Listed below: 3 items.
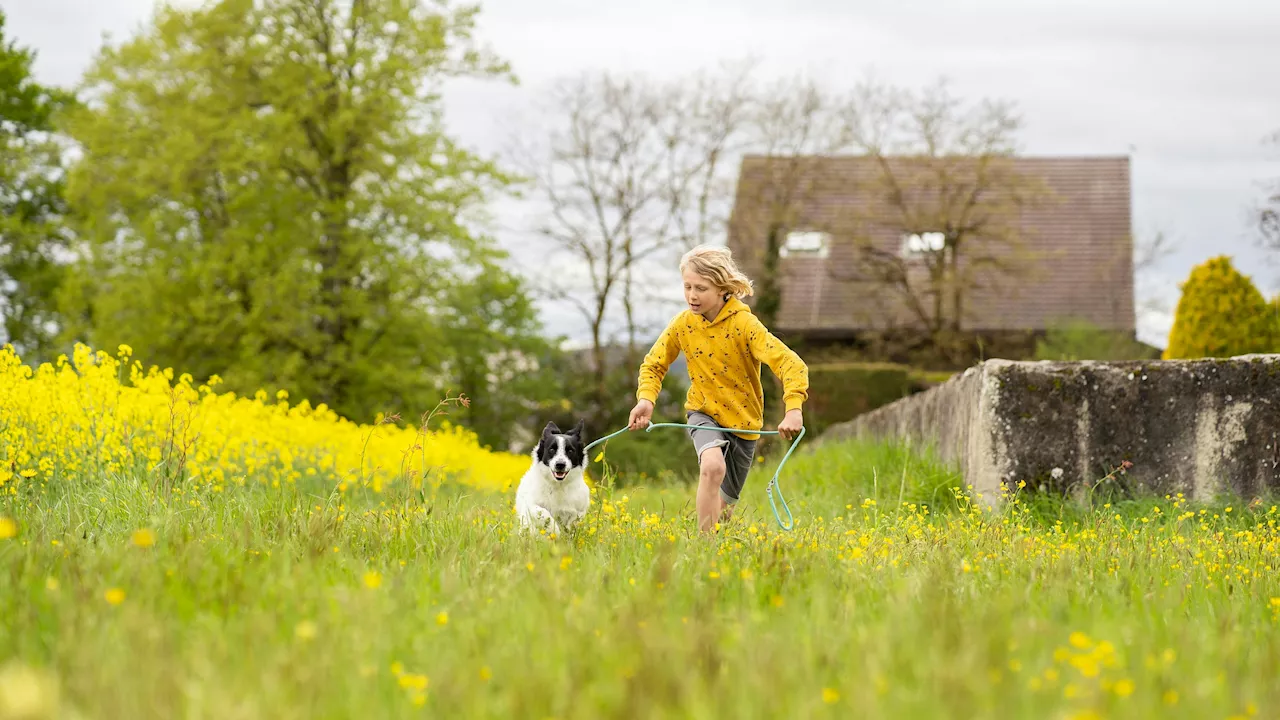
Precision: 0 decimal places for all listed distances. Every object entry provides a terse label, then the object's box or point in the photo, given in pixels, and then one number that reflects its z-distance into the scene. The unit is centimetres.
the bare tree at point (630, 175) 2850
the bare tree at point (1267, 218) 1967
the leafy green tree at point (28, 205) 2983
